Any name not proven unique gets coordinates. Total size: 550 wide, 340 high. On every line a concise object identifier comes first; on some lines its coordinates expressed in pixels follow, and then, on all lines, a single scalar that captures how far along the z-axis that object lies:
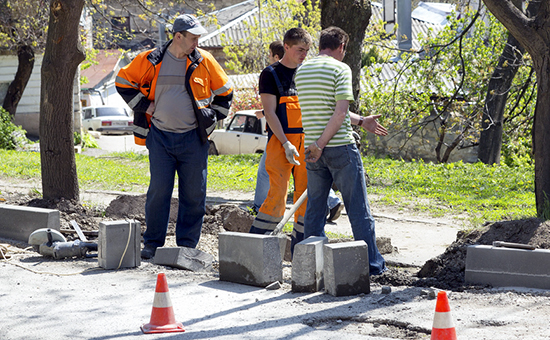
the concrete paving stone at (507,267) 8.82
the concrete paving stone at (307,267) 9.20
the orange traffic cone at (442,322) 6.34
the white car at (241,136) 36.28
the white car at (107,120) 65.50
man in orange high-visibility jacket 11.30
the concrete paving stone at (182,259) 10.87
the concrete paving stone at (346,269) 8.85
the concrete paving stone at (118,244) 10.66
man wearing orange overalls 11.10
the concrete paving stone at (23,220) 12.77
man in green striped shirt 9.87
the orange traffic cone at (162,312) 7.64
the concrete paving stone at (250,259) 9.61
